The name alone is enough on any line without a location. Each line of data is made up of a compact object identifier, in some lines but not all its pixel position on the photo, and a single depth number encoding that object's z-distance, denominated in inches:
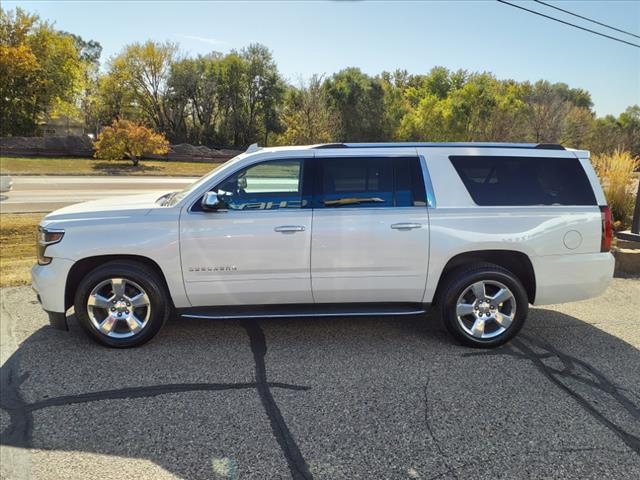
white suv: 170.9
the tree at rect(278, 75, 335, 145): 1257.4
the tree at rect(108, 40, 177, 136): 1953.7
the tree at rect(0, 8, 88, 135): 1641.2
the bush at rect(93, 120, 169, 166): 1353.3
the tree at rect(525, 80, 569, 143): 1692.9
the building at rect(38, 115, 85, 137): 1959.5
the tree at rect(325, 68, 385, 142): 1968.5
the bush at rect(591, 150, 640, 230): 368.8
